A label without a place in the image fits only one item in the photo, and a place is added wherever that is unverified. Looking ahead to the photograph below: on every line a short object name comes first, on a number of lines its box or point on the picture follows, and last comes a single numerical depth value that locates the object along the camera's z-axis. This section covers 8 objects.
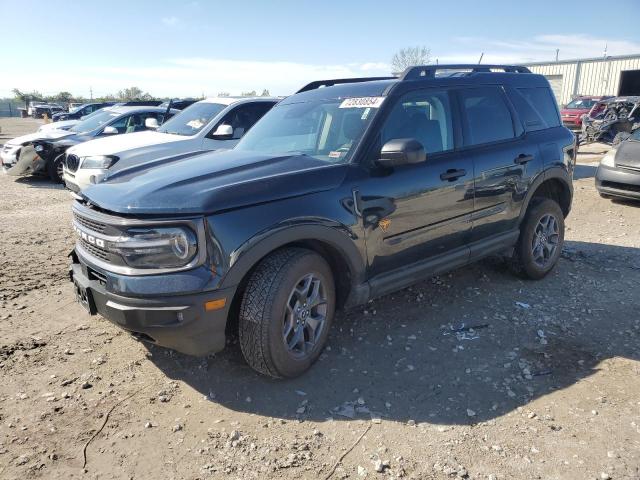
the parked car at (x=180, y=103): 12.61
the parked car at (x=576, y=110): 24.22
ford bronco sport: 2.89
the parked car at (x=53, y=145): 11.08
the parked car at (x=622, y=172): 8.55
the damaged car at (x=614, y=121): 16.16
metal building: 32.91
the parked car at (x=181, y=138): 7.59
